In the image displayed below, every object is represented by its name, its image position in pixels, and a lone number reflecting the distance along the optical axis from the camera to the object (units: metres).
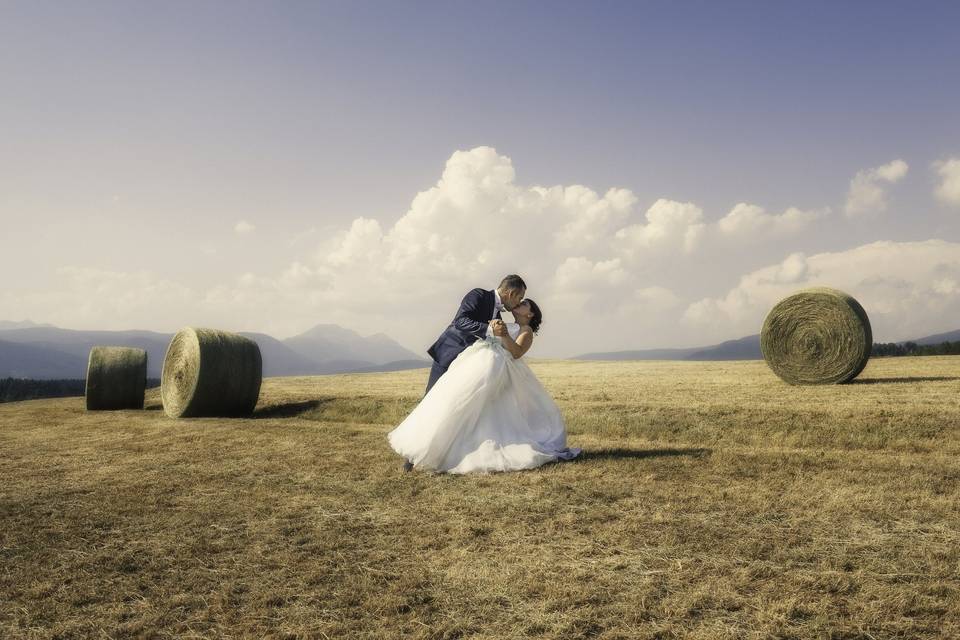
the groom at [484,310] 7.80
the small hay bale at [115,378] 19.16
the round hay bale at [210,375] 15.38
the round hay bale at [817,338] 15.55
